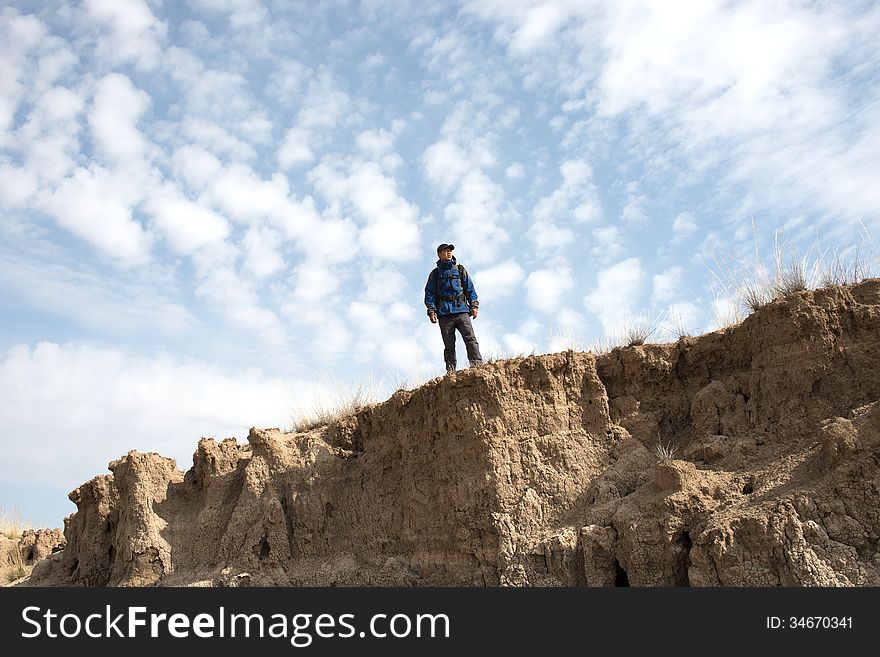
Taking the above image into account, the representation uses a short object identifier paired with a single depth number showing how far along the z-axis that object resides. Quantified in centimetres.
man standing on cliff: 1045
